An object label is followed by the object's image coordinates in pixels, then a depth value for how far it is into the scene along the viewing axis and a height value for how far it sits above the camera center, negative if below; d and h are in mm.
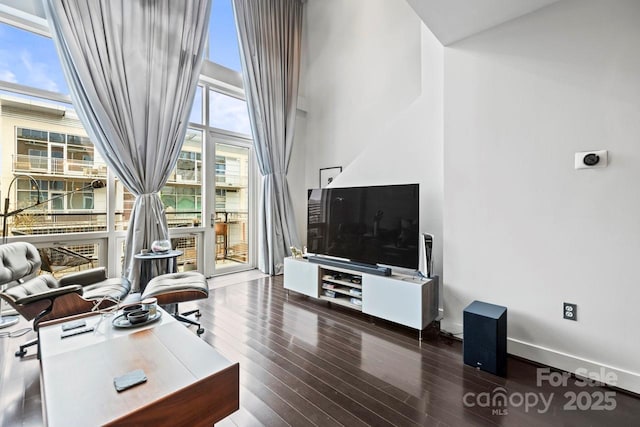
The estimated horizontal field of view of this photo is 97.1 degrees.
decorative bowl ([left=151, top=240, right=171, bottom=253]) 3221 -401
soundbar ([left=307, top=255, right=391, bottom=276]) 2854 -597
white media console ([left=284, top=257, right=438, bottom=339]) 2547 -826
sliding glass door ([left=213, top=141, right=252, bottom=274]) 4660 +77
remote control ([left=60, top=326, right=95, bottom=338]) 1665 -725
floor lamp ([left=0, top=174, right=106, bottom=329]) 2720 -15
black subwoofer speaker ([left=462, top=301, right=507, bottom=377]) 1943 -898
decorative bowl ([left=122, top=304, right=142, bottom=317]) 1881 -658
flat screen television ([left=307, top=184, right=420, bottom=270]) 2750 -135
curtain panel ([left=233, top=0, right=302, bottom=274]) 4547 +1835
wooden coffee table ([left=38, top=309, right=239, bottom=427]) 1095 -753
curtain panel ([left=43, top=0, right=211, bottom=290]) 3068 +1569
